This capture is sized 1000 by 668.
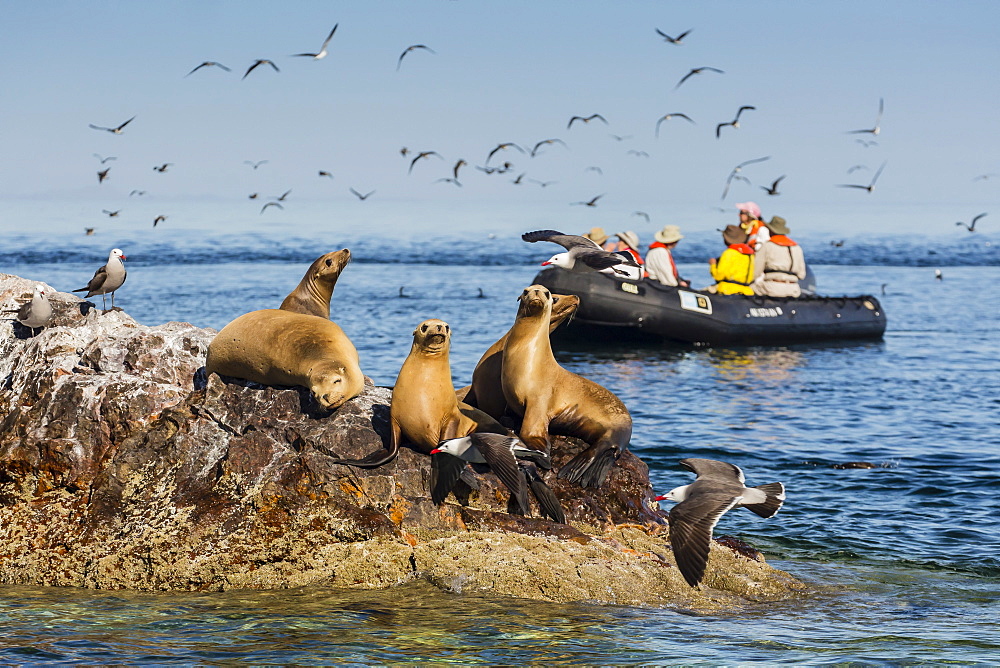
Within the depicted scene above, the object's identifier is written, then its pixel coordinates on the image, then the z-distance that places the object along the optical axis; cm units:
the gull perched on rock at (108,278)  1906
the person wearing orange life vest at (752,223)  3831
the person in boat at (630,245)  3692
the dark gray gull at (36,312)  1567
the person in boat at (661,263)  3906
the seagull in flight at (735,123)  4497
